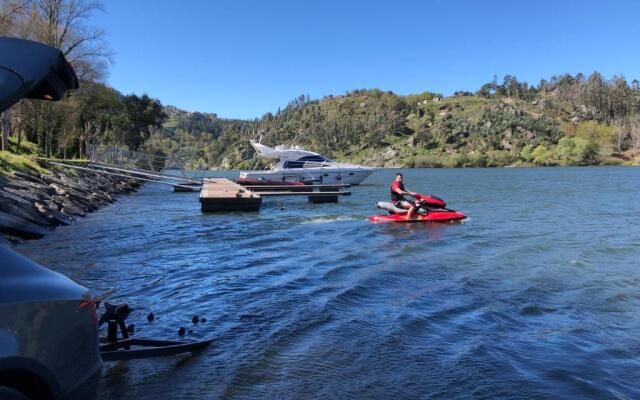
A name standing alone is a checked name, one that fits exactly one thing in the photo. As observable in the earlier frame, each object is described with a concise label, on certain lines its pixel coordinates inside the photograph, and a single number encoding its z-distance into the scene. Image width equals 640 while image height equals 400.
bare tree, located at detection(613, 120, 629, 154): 141.25
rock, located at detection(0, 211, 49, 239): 14.44
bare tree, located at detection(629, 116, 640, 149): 141.50
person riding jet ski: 20.84
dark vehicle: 2.84
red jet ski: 20.44
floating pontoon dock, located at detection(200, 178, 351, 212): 25.02
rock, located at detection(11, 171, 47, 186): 21.53
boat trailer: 5.60
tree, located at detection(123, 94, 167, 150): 68.56
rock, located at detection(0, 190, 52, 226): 15.91
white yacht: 45.95
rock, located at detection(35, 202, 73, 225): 17.95
